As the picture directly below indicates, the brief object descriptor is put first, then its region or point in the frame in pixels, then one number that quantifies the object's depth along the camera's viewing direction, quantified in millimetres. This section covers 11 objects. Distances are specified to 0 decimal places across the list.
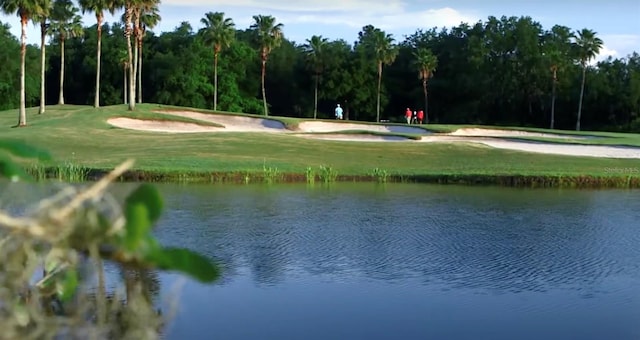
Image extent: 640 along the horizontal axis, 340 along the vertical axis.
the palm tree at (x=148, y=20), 57469
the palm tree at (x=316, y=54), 74250
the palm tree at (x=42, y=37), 49656
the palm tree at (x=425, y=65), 72750
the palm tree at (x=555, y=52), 69250
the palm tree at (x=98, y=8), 46788
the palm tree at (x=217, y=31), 65875
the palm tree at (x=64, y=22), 60031
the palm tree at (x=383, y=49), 72125
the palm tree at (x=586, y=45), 69312
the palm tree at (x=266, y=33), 69750
